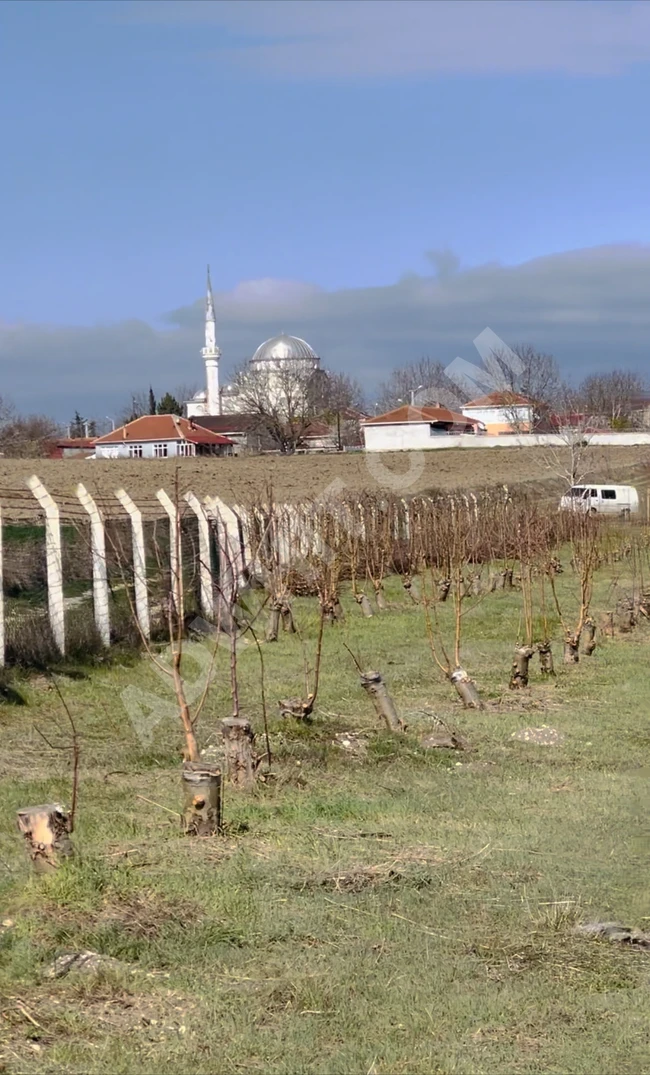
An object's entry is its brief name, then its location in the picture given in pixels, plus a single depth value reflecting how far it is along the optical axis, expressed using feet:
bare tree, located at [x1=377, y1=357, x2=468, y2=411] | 187.35
